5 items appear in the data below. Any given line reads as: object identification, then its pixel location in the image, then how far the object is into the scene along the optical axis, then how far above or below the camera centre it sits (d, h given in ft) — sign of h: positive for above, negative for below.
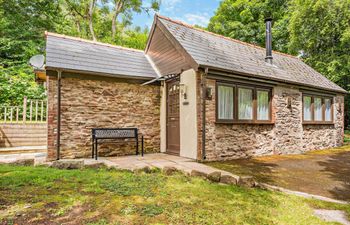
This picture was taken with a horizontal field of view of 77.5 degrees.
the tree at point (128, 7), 68.90 +35.90
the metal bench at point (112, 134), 22.56 -1.89
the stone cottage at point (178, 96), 22.53 +2.53
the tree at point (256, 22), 66.71 +30.62
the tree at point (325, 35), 49.11 +20.24
